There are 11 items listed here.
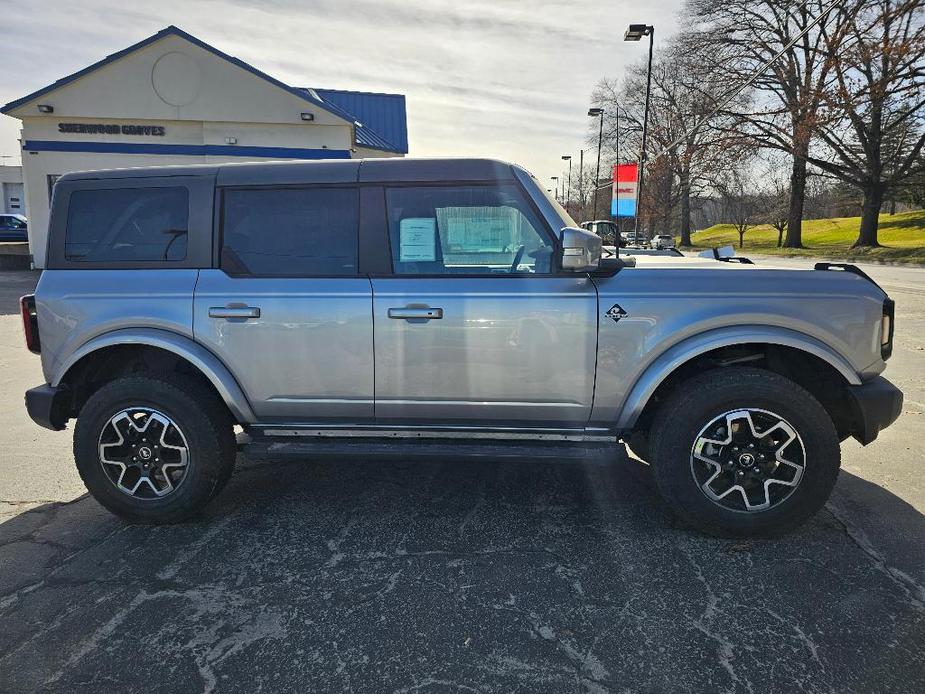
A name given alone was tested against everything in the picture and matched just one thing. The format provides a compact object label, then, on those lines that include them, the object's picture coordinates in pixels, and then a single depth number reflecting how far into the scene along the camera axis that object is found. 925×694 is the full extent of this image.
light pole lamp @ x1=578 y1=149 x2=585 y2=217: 55.16
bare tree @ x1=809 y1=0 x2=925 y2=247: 27.03
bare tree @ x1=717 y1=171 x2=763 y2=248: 47.12
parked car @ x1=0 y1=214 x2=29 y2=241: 33.28
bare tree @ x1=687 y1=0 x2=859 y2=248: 33.31
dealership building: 19.09
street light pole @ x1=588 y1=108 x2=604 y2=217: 29.80
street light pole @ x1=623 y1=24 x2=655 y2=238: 19.54
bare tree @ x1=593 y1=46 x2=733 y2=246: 35.63
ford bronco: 3.16
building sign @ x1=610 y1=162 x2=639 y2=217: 17.87
